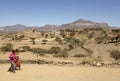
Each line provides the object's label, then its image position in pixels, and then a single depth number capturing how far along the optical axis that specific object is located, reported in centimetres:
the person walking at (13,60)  756
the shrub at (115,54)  1176
